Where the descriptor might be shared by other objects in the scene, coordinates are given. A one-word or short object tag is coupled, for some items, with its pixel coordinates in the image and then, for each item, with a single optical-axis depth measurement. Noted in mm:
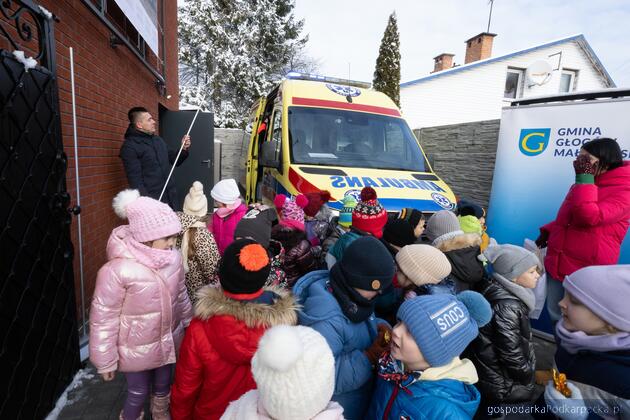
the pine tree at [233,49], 18859
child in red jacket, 1570
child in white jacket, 947
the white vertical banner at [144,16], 3946
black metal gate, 1892
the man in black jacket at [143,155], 3984
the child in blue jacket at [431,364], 1371
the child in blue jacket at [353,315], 1648
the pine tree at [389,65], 17891
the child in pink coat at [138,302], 1835
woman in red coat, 2770
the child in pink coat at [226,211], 2986
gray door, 7801
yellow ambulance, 3953
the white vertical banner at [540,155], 3518
